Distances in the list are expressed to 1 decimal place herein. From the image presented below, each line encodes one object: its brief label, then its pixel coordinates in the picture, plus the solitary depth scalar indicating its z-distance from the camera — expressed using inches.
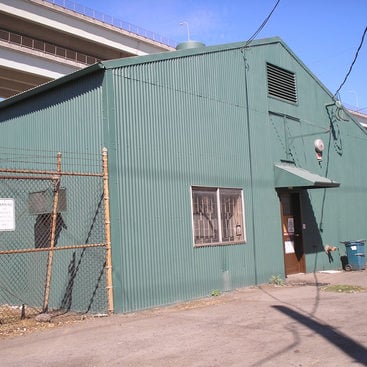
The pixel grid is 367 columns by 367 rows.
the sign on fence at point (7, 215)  337.7
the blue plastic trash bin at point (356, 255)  641.6
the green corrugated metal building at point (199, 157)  387.9
